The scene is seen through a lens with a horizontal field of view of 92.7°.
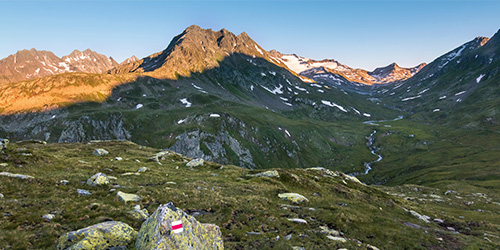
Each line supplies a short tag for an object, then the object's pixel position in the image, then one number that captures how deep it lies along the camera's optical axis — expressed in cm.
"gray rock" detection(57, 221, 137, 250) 1386
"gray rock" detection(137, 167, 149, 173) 4079
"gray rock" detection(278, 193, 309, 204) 3481
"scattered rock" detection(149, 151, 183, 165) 5318
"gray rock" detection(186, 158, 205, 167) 5194
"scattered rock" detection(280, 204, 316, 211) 3112
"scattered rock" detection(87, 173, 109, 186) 2900
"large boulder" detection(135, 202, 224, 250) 1380
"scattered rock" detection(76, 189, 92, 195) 2583
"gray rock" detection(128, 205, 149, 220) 2136
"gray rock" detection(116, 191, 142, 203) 2520
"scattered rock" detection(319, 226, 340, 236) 2436
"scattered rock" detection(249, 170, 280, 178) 4791
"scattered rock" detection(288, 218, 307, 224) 2656
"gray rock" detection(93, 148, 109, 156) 5234
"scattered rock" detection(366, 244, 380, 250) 2247
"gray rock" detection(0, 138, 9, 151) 3271
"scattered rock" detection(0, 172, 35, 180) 2593
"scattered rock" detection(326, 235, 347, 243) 2287
